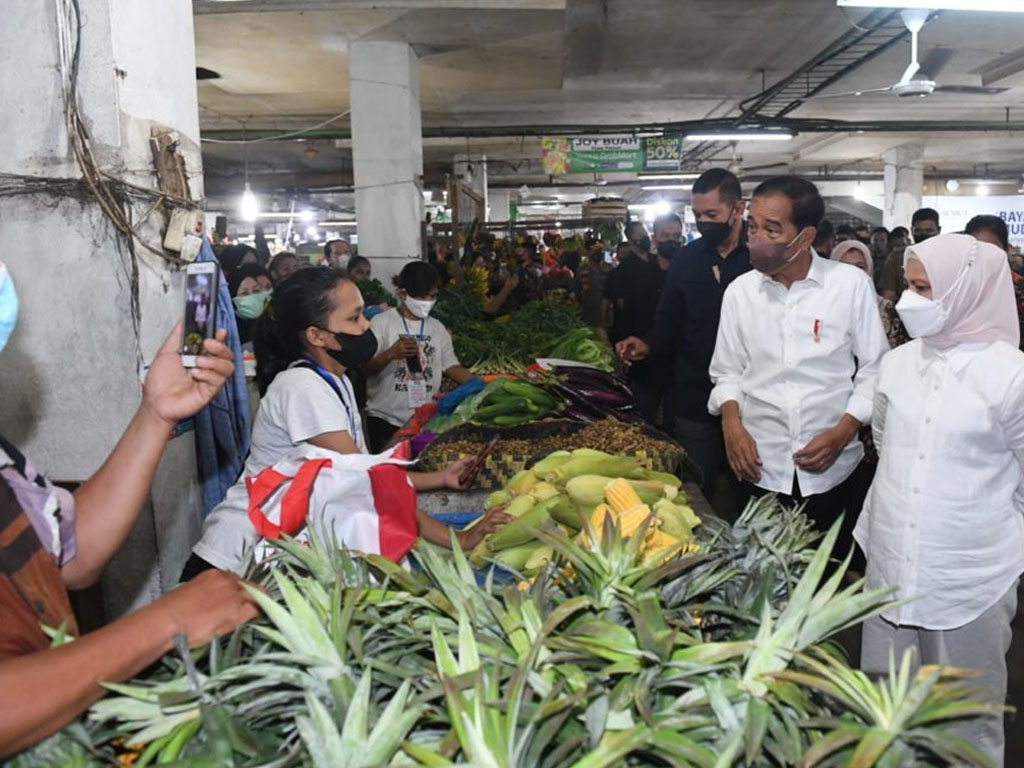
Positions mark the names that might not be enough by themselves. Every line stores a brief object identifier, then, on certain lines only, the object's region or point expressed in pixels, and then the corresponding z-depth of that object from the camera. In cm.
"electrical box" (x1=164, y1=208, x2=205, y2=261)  322
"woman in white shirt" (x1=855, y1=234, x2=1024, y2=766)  248
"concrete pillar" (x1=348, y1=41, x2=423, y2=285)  830
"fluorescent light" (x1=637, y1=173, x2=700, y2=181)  2414
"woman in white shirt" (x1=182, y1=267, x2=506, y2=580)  278
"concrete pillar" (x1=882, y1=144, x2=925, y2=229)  2155
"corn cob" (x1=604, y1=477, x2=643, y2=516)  232
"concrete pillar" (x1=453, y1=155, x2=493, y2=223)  1919
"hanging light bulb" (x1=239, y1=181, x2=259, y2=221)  1712
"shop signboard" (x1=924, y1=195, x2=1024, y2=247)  1975
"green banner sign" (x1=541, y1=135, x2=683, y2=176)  1395
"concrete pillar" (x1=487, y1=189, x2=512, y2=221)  2683
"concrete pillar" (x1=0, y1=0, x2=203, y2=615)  297
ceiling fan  749
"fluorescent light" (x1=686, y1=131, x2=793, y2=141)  1384
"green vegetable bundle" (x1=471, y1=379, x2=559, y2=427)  392
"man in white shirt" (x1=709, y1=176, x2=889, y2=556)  321
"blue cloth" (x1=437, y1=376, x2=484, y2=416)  427
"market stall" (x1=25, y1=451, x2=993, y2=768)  121
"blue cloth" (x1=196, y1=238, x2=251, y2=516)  342
